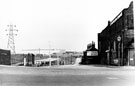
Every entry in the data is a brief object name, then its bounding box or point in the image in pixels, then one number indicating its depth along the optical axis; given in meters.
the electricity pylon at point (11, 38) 86.32
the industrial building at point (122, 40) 44.03
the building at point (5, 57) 64.76
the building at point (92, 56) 80.75
